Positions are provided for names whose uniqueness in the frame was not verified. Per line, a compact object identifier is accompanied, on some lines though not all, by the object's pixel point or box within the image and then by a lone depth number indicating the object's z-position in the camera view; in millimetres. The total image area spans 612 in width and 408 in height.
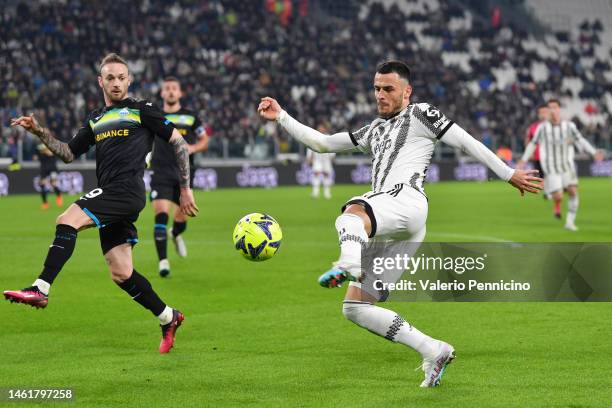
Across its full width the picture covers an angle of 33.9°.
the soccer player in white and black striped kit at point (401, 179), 6492
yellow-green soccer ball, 7359
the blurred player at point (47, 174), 27719
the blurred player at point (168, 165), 13289
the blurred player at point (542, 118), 21203
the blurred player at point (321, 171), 32719
